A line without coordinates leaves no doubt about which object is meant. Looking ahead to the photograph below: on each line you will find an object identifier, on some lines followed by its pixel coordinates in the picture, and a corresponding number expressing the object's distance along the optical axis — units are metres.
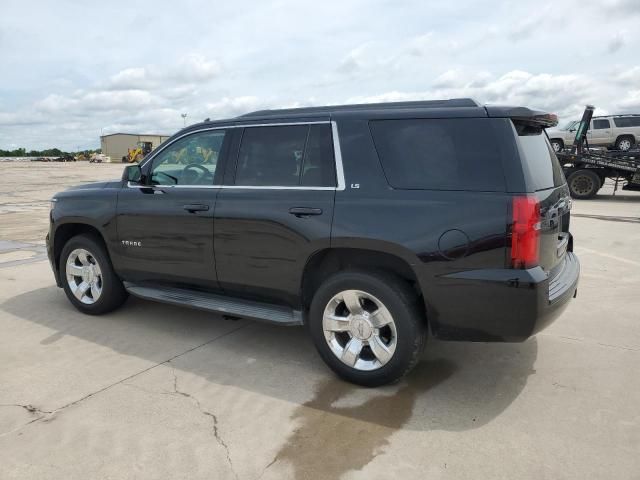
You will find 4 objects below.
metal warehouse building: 79.06
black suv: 3.09
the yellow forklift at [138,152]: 61.98
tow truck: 15.34
